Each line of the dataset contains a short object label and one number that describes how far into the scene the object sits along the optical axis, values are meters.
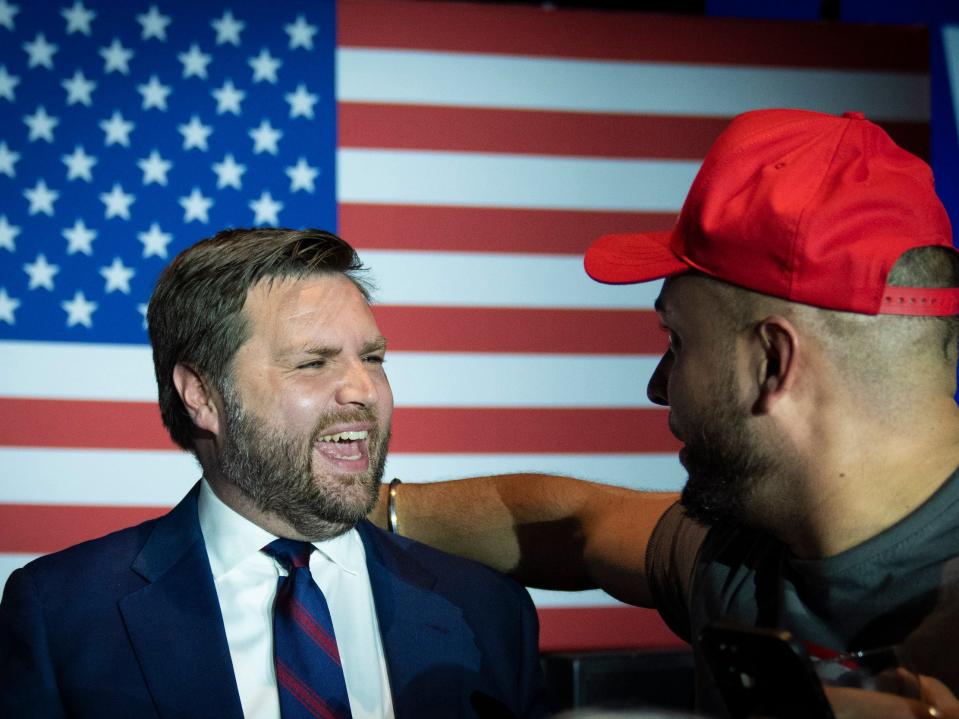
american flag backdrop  2.86
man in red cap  1.34
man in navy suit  1.59
